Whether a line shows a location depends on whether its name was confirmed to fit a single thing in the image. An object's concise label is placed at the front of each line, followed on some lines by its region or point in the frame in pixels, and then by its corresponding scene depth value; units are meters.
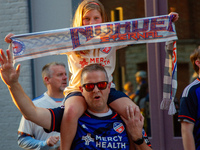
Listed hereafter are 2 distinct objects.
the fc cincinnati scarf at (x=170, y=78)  7.38
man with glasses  6.95
